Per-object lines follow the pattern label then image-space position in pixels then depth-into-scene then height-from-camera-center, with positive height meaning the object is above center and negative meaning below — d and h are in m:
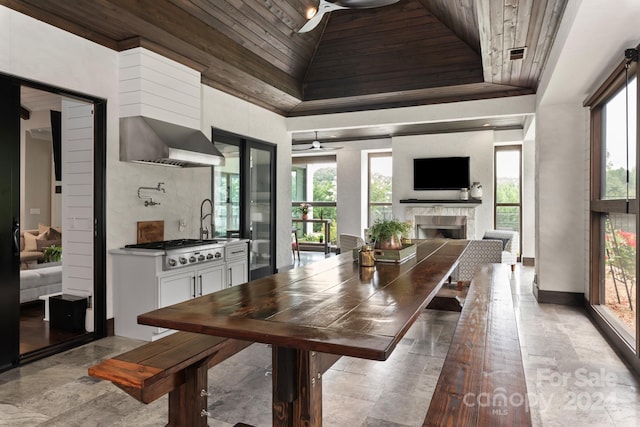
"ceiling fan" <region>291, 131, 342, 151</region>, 8.45 +1.37
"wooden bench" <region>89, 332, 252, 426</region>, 1.69 -0.71
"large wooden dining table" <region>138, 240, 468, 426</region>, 1.40 -0.43
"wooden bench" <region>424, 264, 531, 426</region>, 1.49 -0.73
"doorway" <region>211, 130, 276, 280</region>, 5.57 +0.22
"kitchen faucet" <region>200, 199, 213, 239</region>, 5.04 -0.17
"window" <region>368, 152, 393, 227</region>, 10.29 +0.62
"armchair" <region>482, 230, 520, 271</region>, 7.09 -0.60
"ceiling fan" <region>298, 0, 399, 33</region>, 2.73 +1.43
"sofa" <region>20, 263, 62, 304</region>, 4.65 -0.85
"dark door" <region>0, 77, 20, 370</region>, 2.97 -0.09
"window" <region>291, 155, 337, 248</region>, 11.02 +0.44
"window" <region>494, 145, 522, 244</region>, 8.63 +0.45
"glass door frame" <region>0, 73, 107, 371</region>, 3.07 -0.25
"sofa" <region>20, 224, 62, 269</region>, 6.61 -0.49
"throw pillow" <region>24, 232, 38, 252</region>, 6.68 -0.54
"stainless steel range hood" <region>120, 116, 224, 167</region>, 3.70 +0.64
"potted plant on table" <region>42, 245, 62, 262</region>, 5.77 -0.63
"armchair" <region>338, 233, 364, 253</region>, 5.84 -0.48
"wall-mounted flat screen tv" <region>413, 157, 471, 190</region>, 8.38 +0.76
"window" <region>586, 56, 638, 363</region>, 3.38 +0.02
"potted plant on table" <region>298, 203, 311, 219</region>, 10.73 +0.01
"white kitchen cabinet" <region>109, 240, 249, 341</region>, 3.59 -0.70
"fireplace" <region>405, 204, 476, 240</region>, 8.37 -0.20
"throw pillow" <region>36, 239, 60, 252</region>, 6.69 -0.55
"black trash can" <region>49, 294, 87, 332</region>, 3.72 -0.95
